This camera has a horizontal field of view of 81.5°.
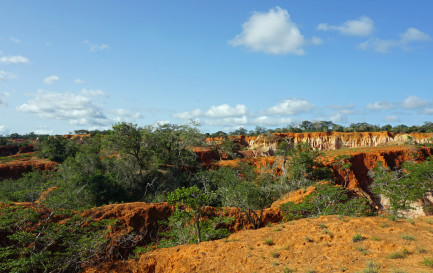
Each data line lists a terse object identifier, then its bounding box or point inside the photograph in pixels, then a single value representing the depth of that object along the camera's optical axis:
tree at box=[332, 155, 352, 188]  28.00
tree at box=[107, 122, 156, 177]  23.50
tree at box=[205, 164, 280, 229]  13.48
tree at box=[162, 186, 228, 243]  9.18
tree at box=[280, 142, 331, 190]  23.89
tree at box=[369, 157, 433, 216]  14.61
